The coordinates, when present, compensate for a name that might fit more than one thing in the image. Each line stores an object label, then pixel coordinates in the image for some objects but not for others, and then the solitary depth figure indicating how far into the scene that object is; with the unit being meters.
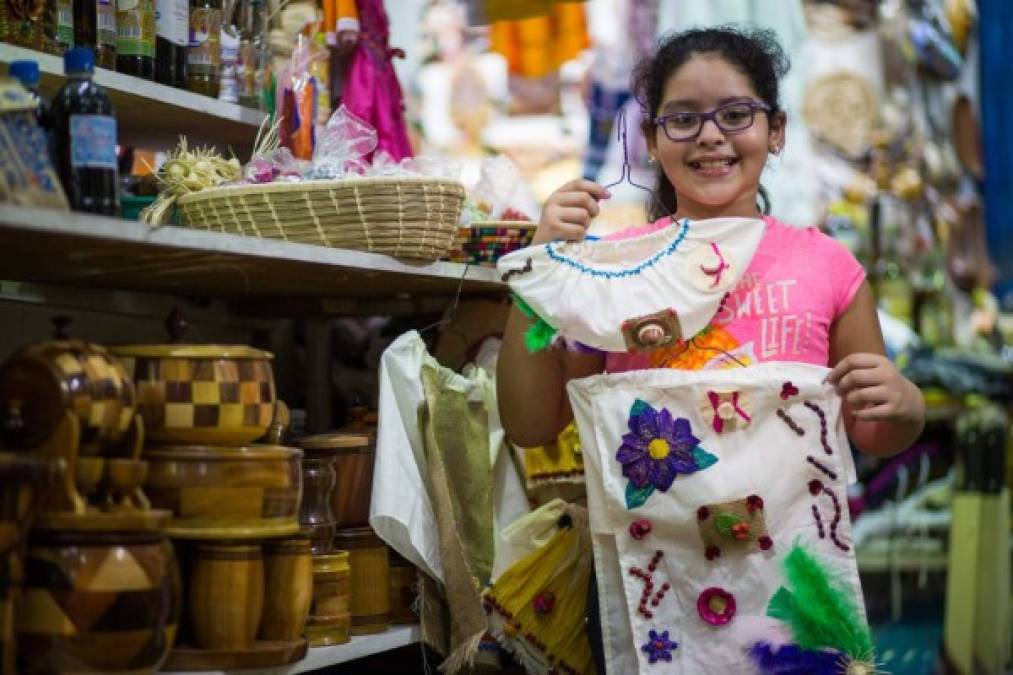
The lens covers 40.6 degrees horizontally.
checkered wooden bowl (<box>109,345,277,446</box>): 2.05
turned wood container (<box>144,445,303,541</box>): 2.04
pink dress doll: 3.23
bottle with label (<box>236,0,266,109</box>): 3.01
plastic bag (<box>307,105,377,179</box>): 2.69
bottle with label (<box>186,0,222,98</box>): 2.85
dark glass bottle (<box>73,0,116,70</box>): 2.53
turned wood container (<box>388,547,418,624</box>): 2.67
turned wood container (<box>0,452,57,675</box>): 1.71
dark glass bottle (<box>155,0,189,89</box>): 2.76
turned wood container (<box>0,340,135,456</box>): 1.83
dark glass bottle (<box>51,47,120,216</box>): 1.94
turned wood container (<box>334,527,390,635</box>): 2.57
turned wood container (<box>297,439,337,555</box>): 2.40
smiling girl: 2.35
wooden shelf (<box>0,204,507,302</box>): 1.90
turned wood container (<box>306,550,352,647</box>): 2.40
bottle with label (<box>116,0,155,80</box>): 2.64
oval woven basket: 2.44
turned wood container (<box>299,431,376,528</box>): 2.58
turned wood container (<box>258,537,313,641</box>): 2.19
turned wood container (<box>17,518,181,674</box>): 1.79
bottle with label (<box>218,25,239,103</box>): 2.93
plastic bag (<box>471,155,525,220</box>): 3.17
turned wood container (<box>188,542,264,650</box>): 2.06
